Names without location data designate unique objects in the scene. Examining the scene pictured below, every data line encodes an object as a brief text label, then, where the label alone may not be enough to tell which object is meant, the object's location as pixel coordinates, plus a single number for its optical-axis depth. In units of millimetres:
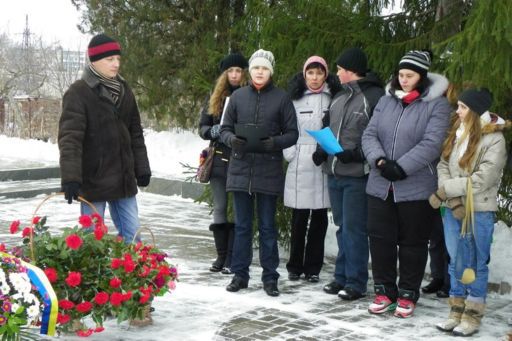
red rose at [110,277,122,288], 4172
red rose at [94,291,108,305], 4117
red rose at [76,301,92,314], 4090
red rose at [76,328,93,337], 4281
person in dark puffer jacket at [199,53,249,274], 6262
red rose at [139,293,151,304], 4285
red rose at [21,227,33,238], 4396
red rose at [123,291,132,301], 4160
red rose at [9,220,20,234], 4521
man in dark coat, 4805
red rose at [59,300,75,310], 4043
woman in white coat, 5973
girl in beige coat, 4766
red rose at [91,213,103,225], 4561
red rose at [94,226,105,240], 4379
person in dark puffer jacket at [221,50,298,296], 5750
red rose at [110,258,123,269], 4242
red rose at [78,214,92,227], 4457
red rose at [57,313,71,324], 4027
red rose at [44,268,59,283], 4051
